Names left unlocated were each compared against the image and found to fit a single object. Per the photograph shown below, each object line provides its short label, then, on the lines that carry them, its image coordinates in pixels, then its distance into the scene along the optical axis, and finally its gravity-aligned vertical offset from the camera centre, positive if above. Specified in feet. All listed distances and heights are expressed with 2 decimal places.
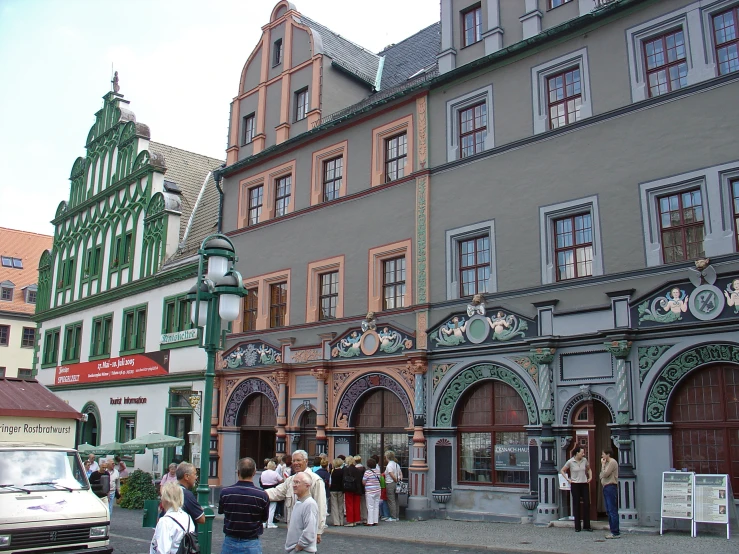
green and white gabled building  97.91 +22.29
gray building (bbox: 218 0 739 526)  52.29 +14.51
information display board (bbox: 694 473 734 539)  46.38 -2.98
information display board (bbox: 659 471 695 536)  48.08 -2.95
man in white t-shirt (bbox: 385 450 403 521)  63.67 -2.96
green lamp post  36.01 +6.92
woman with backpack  25.24 -2.68
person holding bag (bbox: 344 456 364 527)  59.98 -3.46
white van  34.99 -2.93
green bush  81.35 -4.99
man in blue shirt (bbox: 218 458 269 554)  26.55 -2.48
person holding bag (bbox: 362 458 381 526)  60.03 -3.70
